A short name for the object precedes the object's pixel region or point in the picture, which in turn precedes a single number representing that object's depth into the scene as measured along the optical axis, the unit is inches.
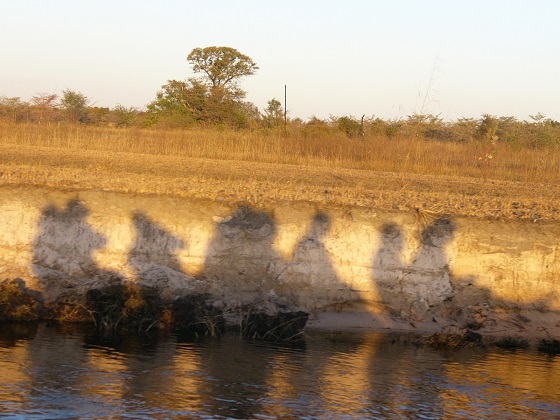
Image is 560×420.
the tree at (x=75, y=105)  1495.2
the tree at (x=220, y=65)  1562.5
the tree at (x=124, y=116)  1528.2
